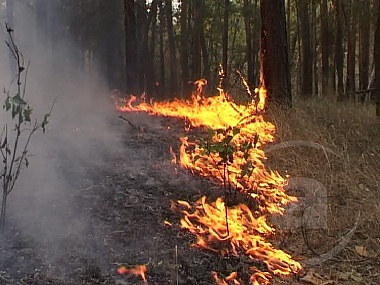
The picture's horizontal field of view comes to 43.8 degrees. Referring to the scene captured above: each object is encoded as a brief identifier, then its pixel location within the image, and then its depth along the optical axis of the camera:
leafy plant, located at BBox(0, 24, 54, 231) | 3.23
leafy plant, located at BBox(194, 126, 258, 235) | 3.61
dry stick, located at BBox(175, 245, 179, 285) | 2.77
